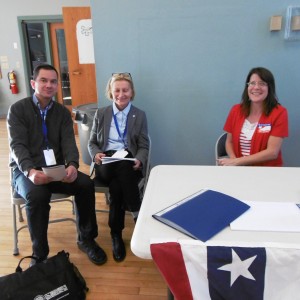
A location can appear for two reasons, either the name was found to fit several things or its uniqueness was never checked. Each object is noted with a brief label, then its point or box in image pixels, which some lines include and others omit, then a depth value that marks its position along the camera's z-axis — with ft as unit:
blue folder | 3.28
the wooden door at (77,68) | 13.33
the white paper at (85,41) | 12.60
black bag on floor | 5.03
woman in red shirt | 6.57
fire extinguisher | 21.24
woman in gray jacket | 6.77
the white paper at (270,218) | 3.37
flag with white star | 2.82
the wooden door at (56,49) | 20.45
